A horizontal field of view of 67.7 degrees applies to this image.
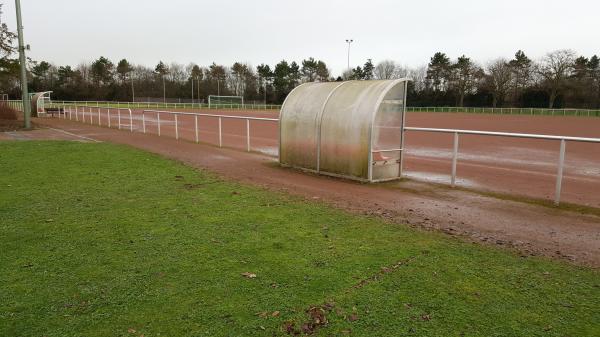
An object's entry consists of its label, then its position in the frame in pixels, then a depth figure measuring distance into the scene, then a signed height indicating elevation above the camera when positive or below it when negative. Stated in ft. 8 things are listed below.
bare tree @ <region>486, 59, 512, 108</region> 236.02 +10.52
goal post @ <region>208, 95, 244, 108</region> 220.02 -1.76
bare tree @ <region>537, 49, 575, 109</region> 217.97 +14.42
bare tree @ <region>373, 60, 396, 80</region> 328.29 +22.71
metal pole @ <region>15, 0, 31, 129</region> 64.23 +5.48
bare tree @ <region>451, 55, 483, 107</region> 251.60 +13.80
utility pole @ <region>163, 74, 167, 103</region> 273.33 +2.83
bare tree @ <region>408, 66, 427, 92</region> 285.93 +14.69
